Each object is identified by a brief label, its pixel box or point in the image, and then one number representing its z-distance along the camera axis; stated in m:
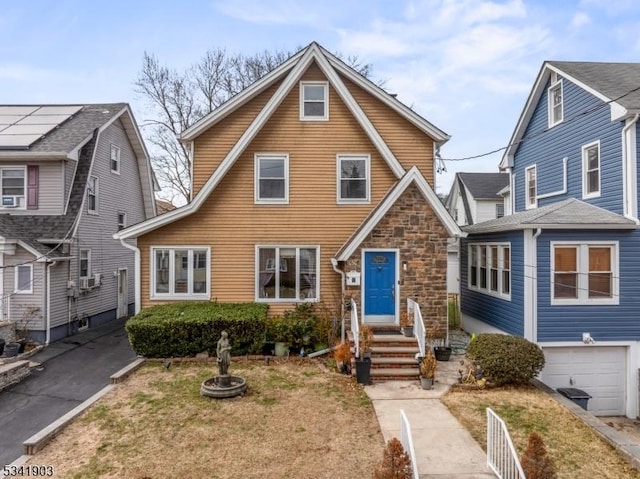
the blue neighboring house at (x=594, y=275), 10.68
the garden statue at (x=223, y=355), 8.44
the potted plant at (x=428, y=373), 8.80
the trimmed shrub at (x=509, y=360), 8.93
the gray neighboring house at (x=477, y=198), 28.53
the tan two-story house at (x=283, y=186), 12.21
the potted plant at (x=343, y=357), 9.71
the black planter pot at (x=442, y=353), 10.96
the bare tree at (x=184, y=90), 24.77
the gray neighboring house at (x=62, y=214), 13.23
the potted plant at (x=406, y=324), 10.74
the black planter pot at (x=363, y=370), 9.10
